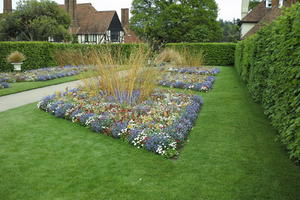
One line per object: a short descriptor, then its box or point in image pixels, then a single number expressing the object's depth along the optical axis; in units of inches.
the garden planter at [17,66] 544.4
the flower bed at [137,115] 160.4
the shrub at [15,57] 533.3
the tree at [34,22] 957.2
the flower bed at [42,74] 432.8
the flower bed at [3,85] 352.8
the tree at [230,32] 1790.5
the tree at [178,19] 1117.1
